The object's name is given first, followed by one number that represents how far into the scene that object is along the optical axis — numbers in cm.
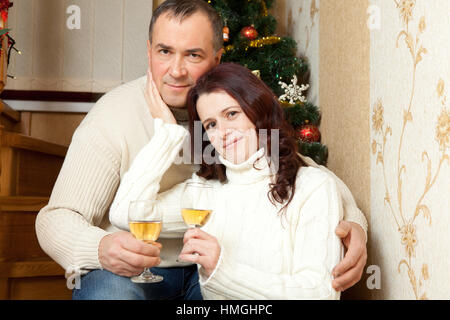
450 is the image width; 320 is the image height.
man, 129
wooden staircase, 190
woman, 109
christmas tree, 203
